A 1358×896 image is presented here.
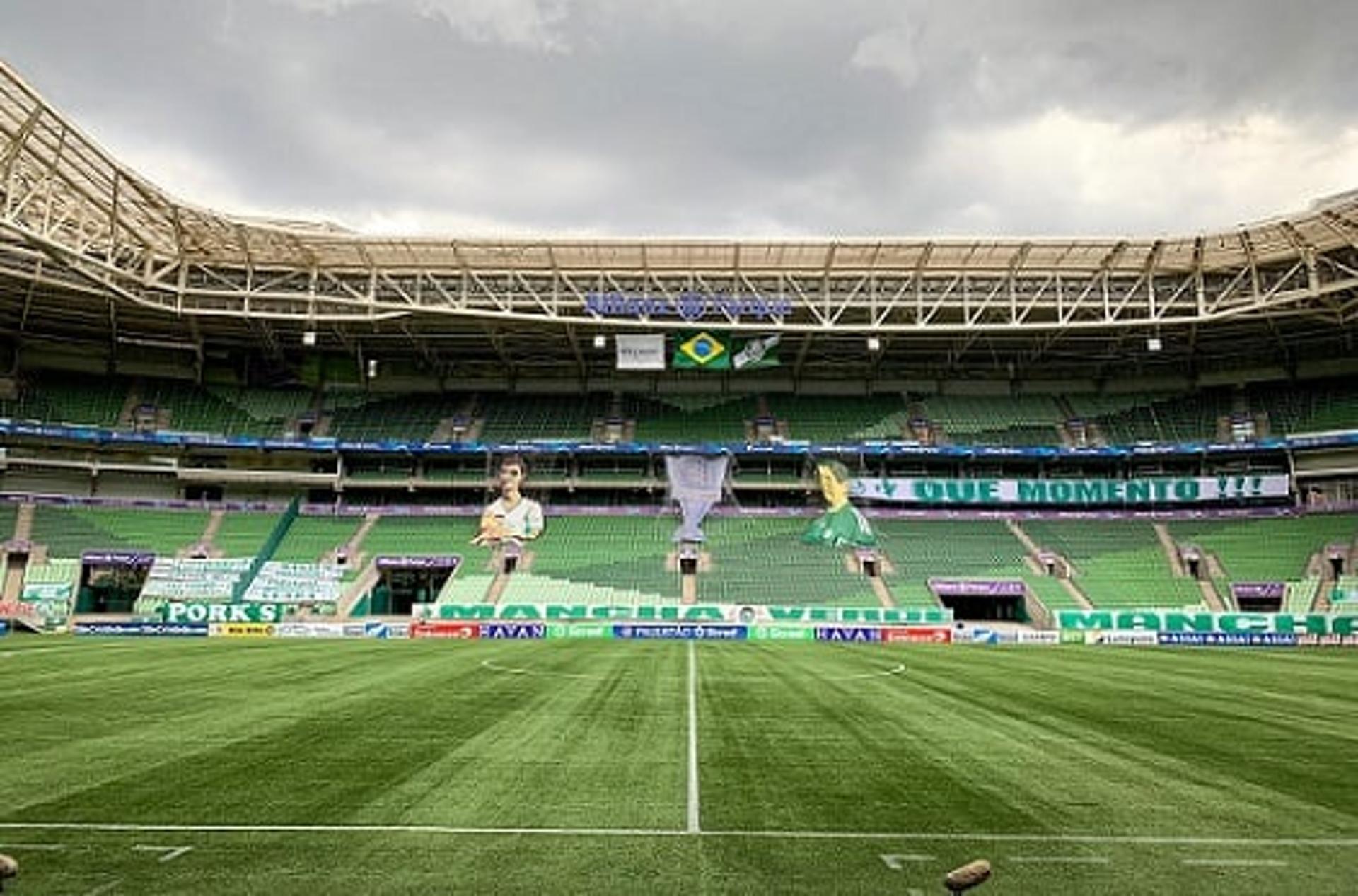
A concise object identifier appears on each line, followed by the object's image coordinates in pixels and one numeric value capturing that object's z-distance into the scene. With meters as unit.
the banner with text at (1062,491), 49.22
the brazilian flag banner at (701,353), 46.66
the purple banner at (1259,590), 42.50
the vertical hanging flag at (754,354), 47.75
